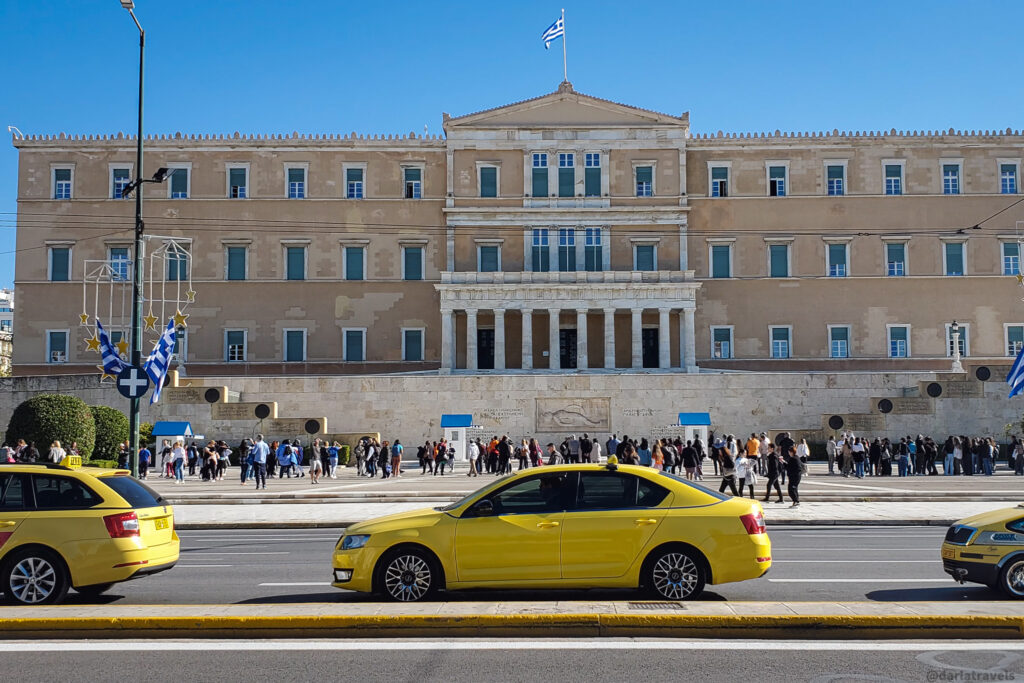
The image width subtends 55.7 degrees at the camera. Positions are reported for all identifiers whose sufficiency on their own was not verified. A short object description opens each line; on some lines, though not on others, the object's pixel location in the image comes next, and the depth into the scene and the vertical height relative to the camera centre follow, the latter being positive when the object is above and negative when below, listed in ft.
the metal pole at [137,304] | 65.46 +8.40
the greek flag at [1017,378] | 95.86 +3.70
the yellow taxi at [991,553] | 33.83 -4.87
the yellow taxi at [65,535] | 33.04 -3.80
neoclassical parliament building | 176.76 +33.70
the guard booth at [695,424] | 122.42 -0.78
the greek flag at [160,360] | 75.31 +5.01
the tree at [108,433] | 114.52 -1.12
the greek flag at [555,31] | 176.76 +70.76
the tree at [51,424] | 106.63 +0.03
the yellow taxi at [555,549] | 32.27 -4.33
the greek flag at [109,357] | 74.19 +5.32
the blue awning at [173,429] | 110.32 -0.69
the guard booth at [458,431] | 125.70 -1.55
